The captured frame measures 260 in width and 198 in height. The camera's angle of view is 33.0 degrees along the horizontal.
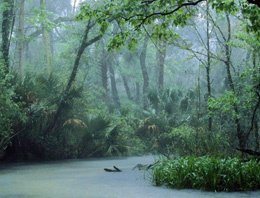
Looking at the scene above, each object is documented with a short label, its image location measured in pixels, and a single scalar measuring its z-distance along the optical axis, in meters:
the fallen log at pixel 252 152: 8.56
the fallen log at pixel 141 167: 13.71
